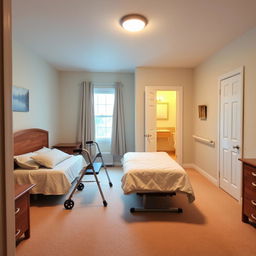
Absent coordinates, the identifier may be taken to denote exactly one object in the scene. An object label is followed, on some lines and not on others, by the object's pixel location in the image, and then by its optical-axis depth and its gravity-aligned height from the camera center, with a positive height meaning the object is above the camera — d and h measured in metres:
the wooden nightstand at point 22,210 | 1.90 -0.95
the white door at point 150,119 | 4.66 +0.07
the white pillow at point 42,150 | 3.57 -0.57
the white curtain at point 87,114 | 5.20 +0.21
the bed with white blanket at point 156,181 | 2.50 -0.80
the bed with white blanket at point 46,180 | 2.82 -0.89
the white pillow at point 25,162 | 2.91 -0.65
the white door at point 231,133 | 3.02 -0.19
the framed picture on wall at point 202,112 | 4.26 +0.24
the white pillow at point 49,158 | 3.00 -0.62
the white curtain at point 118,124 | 5.26 -0.07
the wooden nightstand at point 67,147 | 4.50 -0.62
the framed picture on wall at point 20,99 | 3.10 +0.38
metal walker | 2.82 -0.83
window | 5.41 +0.22
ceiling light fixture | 2.44 +1.35
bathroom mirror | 7.09 +0.41
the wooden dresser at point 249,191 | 2.21 -0.84
